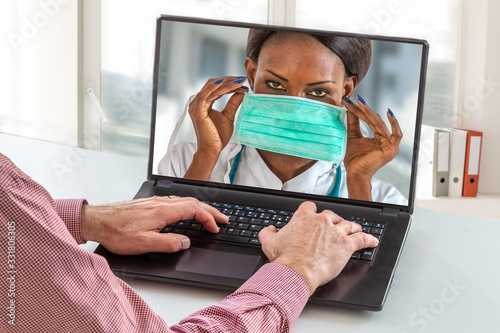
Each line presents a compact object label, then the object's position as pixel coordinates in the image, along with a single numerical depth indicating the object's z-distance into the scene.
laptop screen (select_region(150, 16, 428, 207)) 1.02
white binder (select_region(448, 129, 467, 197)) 2.79
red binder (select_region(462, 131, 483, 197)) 2.78
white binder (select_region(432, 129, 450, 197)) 2.81
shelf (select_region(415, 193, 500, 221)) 2.79
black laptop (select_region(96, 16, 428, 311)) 0.85
